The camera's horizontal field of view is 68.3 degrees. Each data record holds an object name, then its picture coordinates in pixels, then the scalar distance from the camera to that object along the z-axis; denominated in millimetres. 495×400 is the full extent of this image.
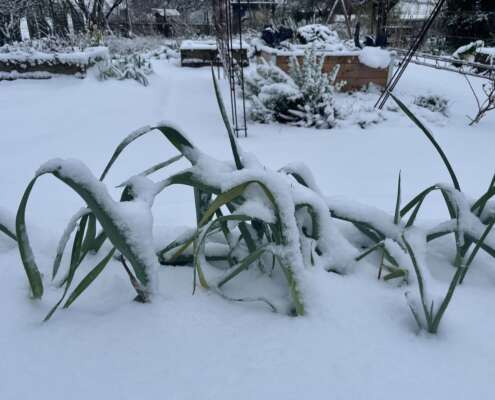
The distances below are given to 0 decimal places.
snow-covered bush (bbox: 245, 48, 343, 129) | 3152
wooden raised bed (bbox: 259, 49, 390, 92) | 4484
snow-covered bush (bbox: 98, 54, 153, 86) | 4820
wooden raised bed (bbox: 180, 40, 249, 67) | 7663
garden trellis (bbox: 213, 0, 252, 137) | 2774
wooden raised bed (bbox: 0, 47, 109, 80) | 4418
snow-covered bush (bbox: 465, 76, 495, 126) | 3177
